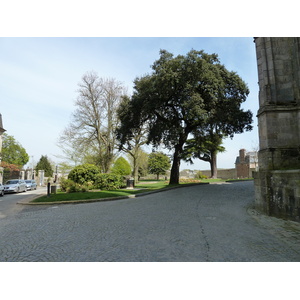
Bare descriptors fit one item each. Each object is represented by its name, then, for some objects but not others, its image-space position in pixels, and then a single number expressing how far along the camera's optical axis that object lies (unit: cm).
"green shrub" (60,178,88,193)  1783
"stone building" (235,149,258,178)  3962
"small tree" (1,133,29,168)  5144
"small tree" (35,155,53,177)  6181
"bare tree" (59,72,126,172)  2733
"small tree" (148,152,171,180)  4659
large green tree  1791
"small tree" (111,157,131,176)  3690
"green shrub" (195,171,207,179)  3844
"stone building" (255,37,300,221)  824
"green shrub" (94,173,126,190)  1925
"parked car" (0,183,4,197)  1974
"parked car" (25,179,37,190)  2815
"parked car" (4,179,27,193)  2210
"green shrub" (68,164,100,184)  1934
